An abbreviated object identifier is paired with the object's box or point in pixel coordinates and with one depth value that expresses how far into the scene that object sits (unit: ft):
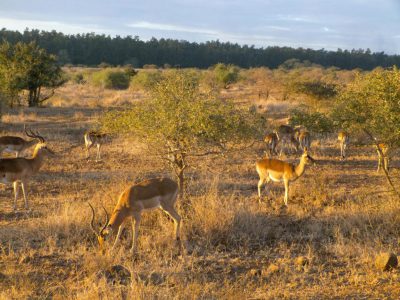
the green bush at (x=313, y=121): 51.85
